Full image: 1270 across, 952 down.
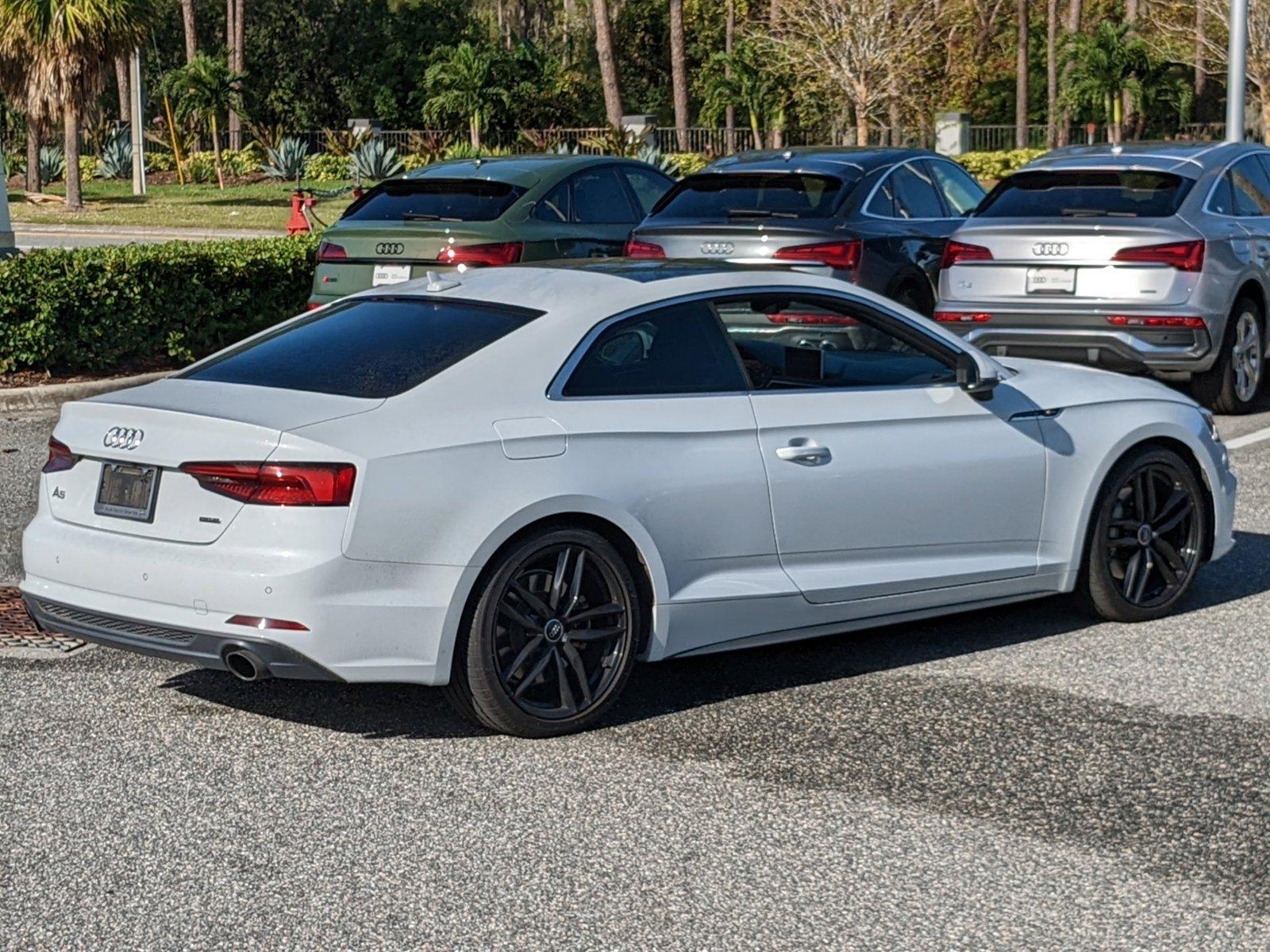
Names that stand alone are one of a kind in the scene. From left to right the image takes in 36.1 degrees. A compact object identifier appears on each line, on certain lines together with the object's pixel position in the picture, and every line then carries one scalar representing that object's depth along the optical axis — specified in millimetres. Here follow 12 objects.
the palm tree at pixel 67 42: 33375
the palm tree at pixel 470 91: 54031
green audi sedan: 13586
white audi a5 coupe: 5570
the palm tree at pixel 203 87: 48656
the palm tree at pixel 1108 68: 55031
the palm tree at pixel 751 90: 53125
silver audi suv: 11773
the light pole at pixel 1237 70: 21922
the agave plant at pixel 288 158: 43938
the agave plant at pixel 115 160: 47719
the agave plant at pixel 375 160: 36344
